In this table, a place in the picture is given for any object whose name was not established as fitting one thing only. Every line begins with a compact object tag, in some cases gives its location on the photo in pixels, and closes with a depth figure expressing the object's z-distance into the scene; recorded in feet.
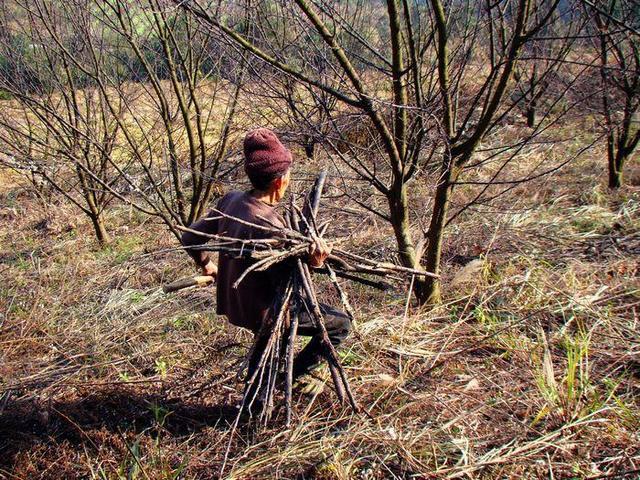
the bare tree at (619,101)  16.83
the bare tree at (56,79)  17.67
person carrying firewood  7.52
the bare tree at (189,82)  13.34
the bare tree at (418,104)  8.17
